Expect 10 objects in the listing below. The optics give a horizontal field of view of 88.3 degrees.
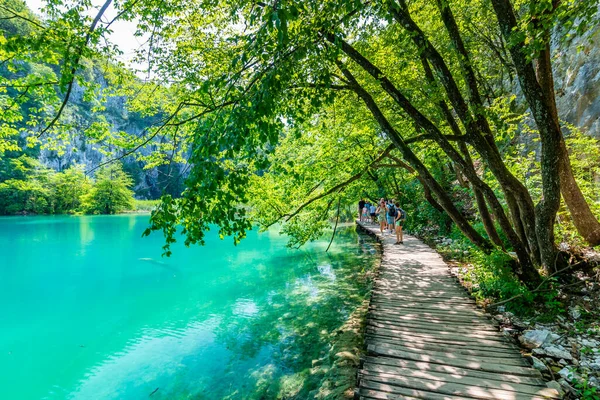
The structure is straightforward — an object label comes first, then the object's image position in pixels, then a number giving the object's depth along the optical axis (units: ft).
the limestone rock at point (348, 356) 18.00
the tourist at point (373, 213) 81.91
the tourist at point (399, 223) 46.19
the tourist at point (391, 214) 51.61
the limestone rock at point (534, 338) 15.58
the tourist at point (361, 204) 83.54
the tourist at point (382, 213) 60.34
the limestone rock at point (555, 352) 14.31
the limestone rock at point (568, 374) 12.70
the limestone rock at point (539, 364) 13.52
